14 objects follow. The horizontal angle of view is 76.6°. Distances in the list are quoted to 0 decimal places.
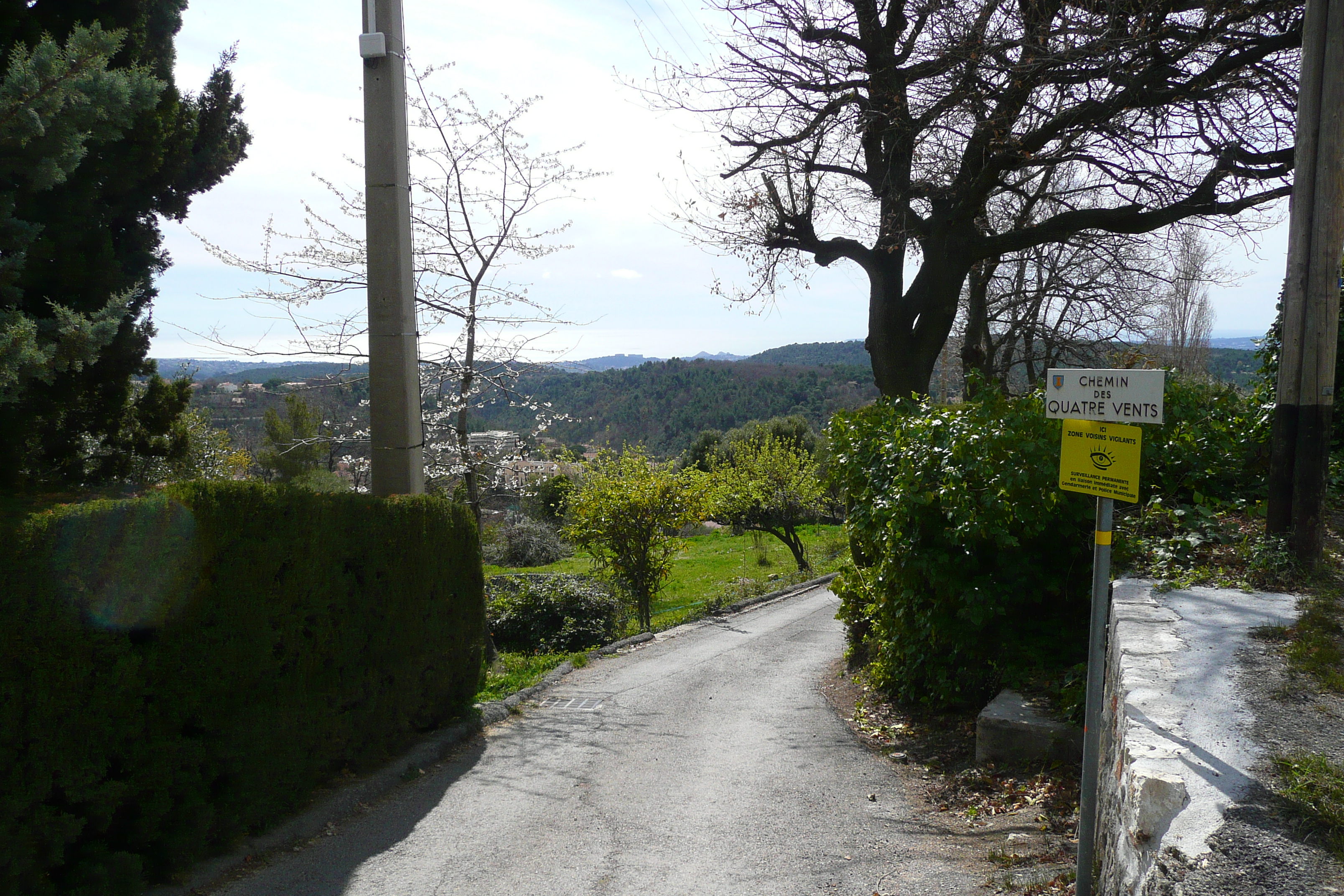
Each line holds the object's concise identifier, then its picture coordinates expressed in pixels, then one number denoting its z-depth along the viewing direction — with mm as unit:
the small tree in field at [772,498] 25547
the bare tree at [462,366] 11578
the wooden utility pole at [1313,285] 4992
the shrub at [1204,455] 6301
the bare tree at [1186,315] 13492
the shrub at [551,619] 14516
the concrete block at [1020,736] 4852
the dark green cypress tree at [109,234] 5402
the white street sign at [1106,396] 3199
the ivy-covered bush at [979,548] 5602
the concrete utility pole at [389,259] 7219
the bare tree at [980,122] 8062
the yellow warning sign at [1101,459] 3248
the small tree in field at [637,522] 16297
